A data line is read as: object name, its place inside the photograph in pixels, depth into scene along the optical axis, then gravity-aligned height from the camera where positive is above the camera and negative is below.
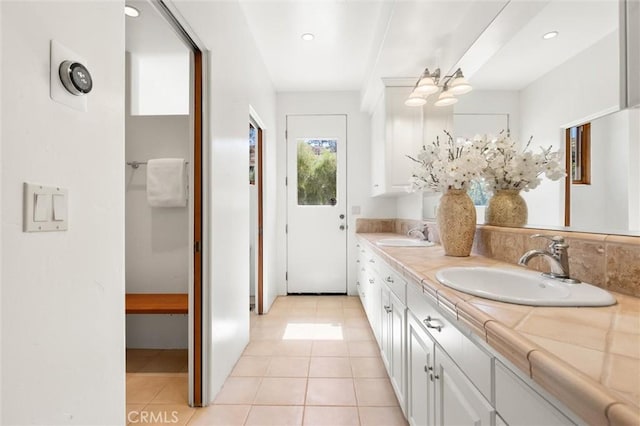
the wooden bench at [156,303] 2.08 -0.66
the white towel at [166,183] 2.34 +0.23
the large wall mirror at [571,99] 0.98 +0.46
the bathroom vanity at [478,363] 0.43 -0.33
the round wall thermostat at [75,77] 0.75 +0.34
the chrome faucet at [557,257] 0.99 -0.15
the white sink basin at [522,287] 0.76 -0.23
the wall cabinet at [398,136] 2.95 +0.73
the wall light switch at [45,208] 0.66 +0.01
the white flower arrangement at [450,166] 1.58 +0.24
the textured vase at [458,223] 1.62 -0.06
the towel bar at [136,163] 2.45 +0.40
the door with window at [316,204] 3.98 +0.10
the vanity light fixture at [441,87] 1.98 +0.92
